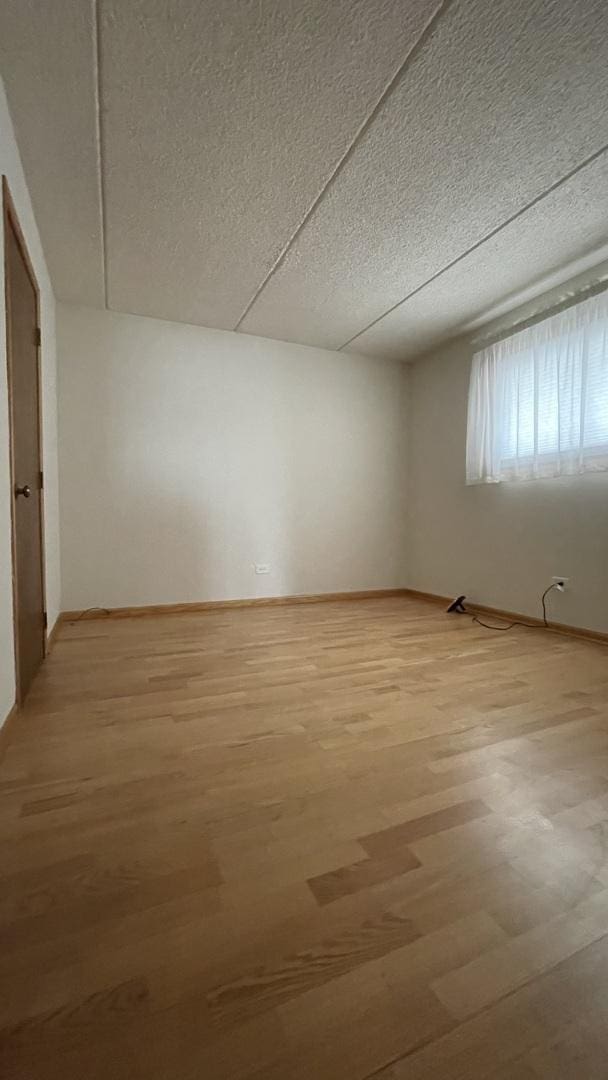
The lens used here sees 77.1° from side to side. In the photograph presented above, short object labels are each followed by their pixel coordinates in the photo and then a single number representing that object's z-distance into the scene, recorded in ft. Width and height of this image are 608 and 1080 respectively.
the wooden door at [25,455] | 4.82
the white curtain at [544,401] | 7.65
